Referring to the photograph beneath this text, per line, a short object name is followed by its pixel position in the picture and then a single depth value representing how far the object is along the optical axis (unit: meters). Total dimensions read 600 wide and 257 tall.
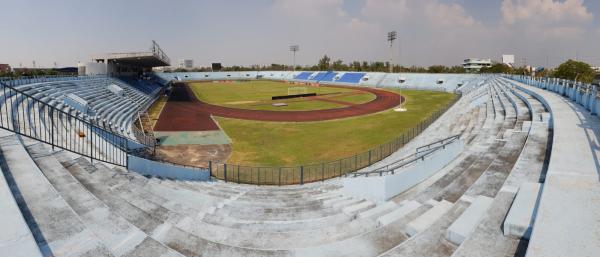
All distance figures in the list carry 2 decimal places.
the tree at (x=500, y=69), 108.25
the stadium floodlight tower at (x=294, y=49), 137.62
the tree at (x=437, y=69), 120.69
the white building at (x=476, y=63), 185.29
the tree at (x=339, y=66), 146.12
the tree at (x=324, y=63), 153.30
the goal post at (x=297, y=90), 75.25
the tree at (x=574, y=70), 72.97
